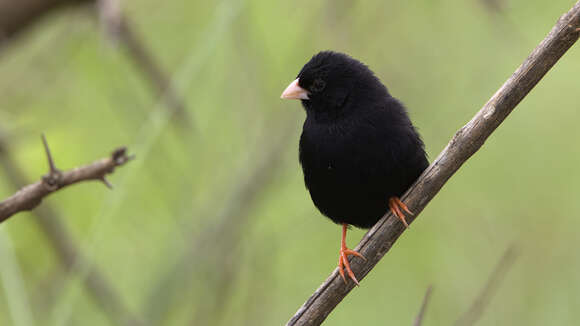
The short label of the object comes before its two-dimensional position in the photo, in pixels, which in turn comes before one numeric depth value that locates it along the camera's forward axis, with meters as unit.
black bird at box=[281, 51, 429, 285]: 6.21
